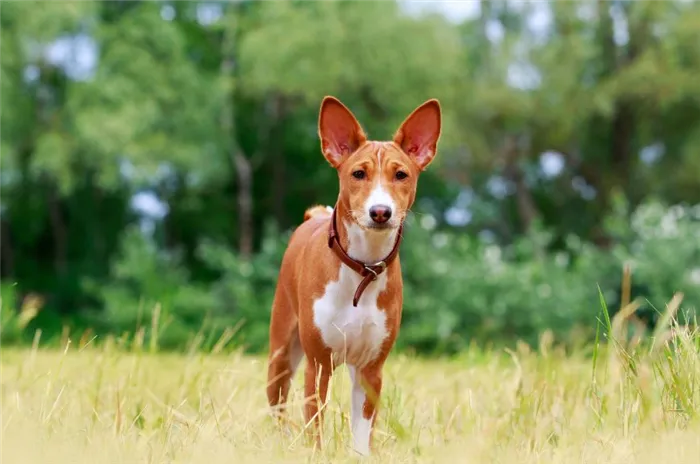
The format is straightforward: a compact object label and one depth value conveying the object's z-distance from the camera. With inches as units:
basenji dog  135.6
